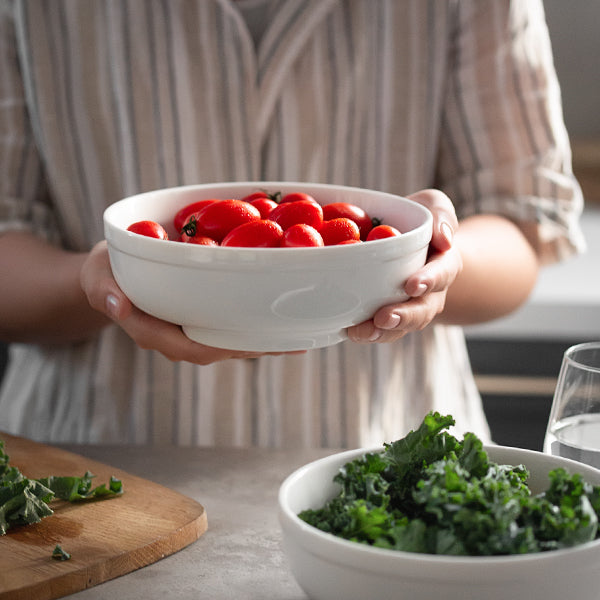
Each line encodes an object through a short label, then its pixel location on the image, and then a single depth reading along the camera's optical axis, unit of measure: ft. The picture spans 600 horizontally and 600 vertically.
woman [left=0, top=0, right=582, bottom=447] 3.81
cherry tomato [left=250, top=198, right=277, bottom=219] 2.76
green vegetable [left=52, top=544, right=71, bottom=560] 2.41
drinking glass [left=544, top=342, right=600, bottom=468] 2.33
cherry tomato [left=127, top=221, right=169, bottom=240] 2.58
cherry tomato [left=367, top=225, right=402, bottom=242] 2.51
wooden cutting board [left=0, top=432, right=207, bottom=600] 2.34
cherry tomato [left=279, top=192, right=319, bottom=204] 2.86
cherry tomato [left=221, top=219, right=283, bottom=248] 2.44
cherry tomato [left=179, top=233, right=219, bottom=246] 2.50
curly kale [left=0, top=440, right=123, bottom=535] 2.58
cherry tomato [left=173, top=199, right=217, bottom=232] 2.85
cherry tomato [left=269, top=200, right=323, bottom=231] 2.60
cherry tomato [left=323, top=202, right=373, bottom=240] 2.74
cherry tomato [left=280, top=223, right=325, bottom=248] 2.41
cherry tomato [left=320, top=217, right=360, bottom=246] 2.54
